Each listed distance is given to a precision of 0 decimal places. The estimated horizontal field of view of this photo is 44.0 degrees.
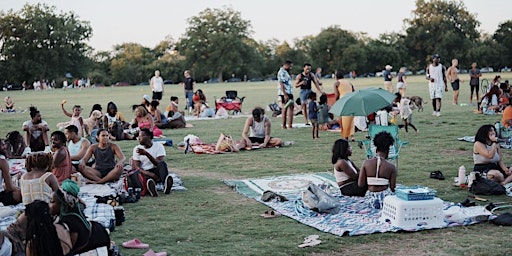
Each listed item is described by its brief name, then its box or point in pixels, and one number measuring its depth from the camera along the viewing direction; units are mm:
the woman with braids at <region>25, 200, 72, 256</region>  4457
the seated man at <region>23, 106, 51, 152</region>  11922
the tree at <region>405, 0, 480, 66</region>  93500
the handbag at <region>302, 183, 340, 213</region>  7039
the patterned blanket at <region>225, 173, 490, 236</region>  6453
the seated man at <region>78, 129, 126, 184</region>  8922
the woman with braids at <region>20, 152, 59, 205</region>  6355
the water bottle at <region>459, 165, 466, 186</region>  8367
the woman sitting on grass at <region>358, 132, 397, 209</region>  7180
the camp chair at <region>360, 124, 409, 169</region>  9266
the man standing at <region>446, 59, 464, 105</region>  22534
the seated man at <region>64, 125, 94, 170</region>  9438
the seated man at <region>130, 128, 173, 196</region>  8812
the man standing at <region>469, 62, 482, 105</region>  23056
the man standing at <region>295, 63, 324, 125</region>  16328
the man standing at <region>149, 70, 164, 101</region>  23531
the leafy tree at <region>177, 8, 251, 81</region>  92375
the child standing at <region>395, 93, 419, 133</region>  14578
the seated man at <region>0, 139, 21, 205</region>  7469
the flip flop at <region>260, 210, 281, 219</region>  7090
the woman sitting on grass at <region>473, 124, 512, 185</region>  8305
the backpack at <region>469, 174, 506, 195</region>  7820
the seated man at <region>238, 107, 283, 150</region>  12859
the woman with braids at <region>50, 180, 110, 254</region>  4867
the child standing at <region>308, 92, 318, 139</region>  14227
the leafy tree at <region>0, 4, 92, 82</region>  80875
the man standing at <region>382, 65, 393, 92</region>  28027
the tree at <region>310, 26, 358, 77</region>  95625
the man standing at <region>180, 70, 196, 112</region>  23938
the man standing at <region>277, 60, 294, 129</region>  16250
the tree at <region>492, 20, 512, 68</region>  93812
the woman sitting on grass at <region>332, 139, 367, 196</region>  7738
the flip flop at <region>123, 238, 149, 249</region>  6027
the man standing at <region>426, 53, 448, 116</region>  19000
